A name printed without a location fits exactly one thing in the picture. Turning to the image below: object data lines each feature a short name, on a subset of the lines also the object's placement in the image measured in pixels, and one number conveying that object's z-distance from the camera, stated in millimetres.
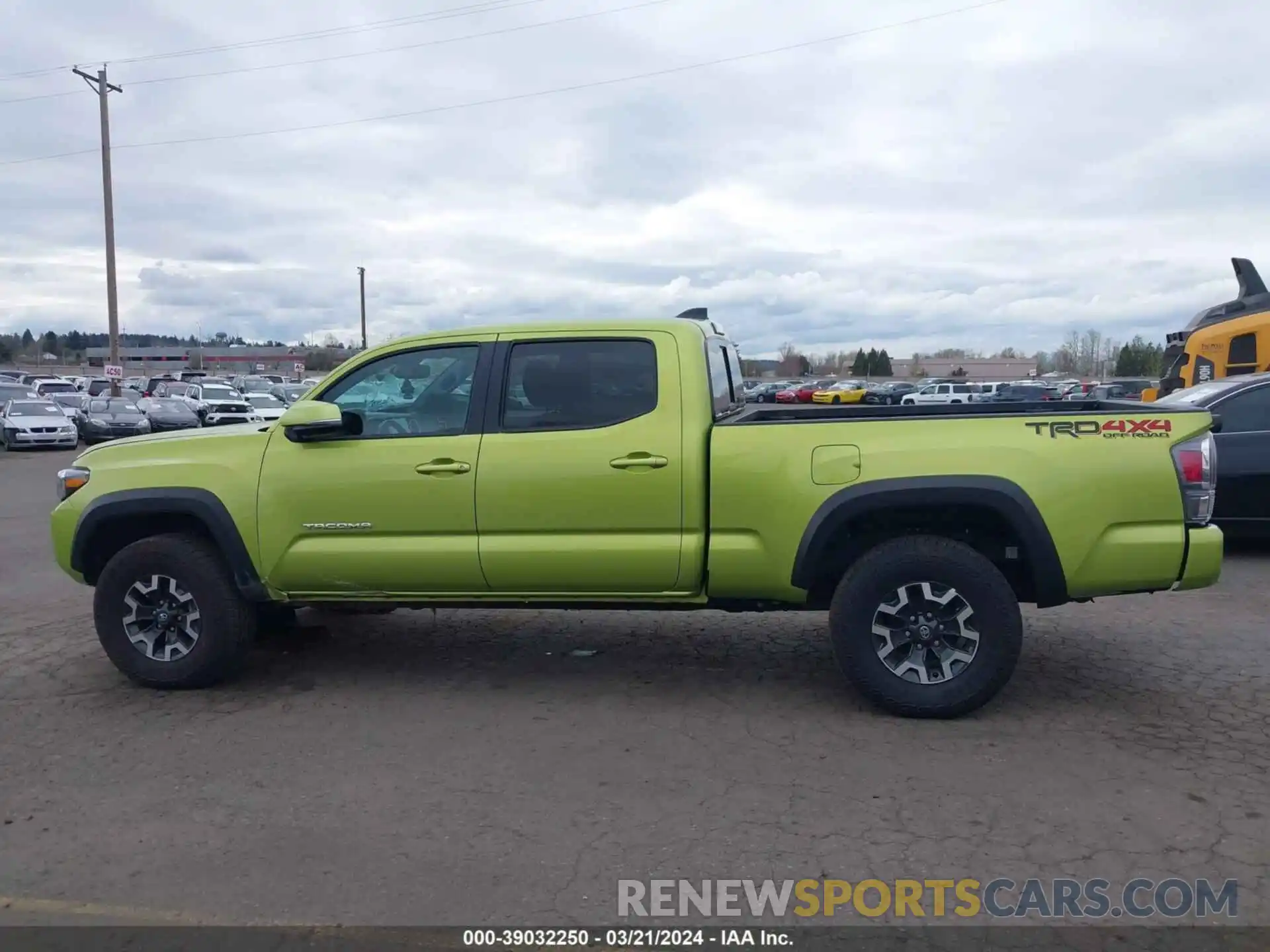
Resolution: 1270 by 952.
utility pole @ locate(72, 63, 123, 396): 32125
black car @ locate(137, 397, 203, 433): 29922
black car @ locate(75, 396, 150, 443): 28094
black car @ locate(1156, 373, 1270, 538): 9039
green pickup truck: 4973
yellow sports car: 55125
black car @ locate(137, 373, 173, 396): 45594
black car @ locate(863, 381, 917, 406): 54062
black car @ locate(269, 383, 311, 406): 38750
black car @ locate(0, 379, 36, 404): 29595
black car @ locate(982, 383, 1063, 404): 39656
